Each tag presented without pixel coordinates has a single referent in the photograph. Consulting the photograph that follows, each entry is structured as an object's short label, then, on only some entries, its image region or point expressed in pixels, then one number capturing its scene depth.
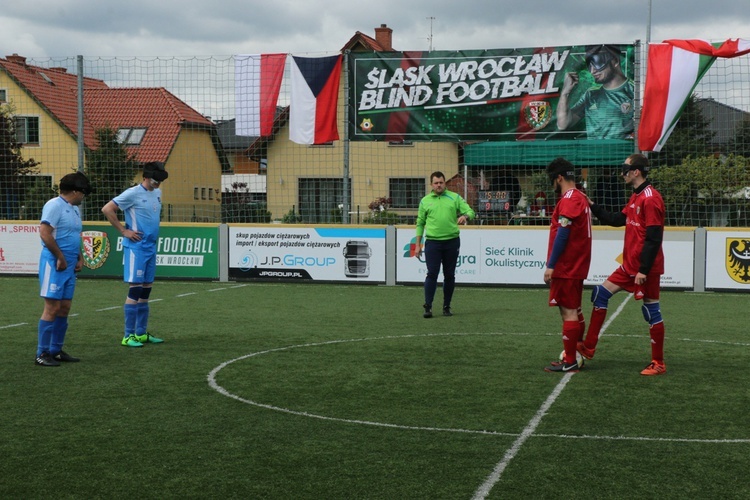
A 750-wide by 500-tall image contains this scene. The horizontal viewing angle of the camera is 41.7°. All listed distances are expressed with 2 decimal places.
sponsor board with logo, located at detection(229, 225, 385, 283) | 18.30
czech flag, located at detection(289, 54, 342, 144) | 18.77
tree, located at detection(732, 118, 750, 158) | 17.42
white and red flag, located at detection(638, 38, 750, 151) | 17.33
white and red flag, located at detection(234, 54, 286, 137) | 18.83
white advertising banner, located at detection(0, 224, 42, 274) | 19.56
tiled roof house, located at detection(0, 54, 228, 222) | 19.95
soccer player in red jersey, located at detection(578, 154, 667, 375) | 8.37
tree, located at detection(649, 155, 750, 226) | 17.62
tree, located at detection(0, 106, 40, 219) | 20.31
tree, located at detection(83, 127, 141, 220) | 20.67
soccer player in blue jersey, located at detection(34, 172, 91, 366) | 8.92
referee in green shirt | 13.55
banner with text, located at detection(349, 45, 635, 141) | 17.80
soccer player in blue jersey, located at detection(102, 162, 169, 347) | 10.36
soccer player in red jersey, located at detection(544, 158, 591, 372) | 8.50
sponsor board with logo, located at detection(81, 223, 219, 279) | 18.97
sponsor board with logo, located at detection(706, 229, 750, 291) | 16.94
